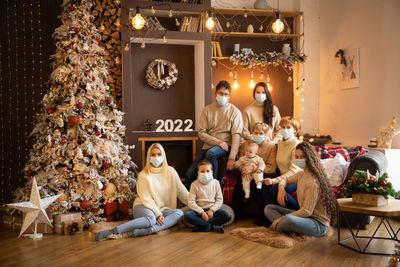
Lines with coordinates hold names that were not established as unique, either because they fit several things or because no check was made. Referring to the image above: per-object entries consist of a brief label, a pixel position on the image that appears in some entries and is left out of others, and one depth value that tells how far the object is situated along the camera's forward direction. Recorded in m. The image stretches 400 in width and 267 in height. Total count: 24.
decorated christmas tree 4.59
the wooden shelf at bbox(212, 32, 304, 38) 7.34
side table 3.24
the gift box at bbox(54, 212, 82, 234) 4.23
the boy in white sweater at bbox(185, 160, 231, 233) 4.18
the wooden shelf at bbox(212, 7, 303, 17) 7.39
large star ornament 4.00
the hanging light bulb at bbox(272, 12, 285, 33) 5.40
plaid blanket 4.81
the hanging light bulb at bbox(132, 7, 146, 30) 5.07
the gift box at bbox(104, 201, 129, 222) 4.76
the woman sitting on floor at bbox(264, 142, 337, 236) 3.73
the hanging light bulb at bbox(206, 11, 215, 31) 5.44
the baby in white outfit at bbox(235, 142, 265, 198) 4.55
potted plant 3.37
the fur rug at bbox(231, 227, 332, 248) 3.62
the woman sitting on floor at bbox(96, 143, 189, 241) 4.07
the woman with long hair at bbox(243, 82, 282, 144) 5.41
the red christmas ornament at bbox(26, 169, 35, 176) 4.63
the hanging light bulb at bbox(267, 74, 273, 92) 7.84
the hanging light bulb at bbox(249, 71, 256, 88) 7.63
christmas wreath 6.50
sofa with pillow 4.23
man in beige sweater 5.08
